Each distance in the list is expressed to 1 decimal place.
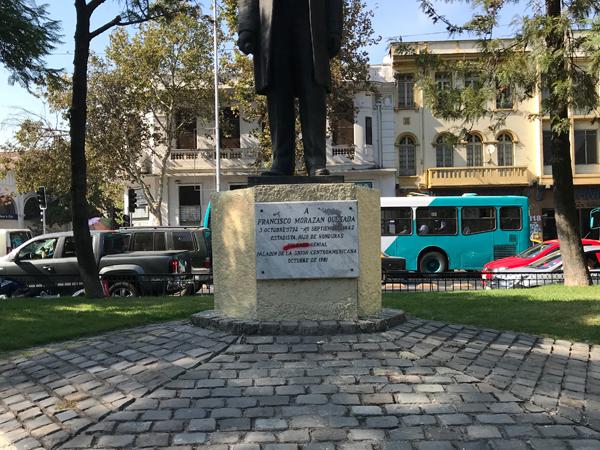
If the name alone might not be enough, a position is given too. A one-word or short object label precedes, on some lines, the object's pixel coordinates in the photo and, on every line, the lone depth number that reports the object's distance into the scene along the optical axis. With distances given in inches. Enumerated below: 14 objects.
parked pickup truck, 494.6
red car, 610.9
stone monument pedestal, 215.9
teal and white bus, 800.9
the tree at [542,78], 378.3
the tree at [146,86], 990.4
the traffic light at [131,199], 880.3
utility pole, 956.2
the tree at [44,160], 1017.5
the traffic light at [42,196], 941.0
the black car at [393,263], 684.1
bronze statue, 233.8
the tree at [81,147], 432.1
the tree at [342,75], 788.6
